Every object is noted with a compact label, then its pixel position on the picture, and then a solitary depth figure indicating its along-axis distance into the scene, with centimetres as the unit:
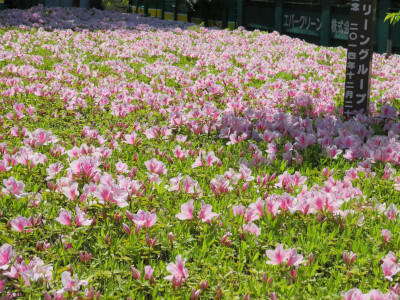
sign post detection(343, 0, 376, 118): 609
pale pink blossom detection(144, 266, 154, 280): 280
